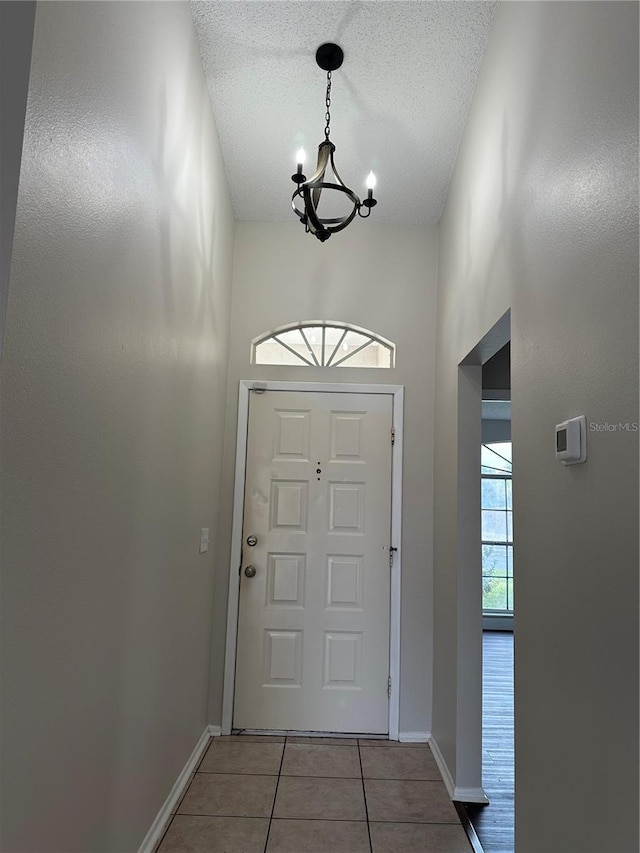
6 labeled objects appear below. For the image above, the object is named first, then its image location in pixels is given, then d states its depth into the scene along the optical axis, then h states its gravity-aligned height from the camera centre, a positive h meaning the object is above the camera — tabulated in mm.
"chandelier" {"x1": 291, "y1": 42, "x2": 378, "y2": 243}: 2191 +1199
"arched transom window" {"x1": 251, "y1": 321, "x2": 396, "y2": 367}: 3703 +1007
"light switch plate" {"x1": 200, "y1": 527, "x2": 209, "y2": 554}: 3006 -197
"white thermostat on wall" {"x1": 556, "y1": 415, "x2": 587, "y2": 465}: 1357 +175
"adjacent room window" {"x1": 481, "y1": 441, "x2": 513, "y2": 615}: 6934 -203
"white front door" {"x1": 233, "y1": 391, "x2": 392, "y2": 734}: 3385 -351
